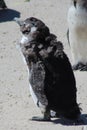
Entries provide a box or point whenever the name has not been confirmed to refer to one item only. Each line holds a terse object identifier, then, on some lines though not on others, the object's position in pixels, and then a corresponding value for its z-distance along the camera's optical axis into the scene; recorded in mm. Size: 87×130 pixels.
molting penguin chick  5934
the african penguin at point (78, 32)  8164
